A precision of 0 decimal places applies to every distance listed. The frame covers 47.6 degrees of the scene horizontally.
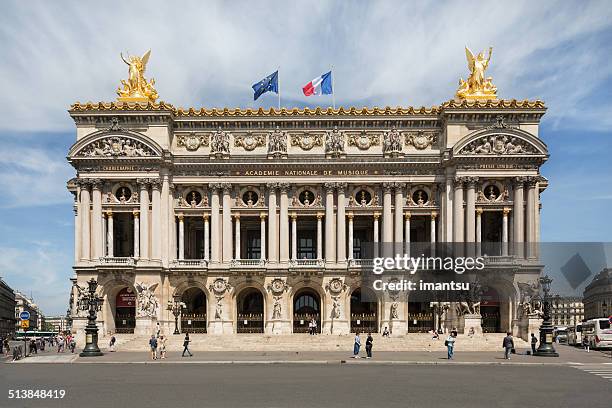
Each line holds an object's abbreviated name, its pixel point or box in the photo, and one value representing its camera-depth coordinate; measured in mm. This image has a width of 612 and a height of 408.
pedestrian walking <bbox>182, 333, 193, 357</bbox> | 52906
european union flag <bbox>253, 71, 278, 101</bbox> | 72438
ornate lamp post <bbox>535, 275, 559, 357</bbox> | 52938
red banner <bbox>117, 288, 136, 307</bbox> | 72062
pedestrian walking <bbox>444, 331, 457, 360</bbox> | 49438
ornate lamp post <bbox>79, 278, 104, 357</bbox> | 53844
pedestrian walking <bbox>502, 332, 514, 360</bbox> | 49981
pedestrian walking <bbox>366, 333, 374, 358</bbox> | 50438
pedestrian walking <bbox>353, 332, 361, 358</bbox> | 49750
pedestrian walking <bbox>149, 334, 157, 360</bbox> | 50412
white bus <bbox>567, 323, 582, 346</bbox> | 79862
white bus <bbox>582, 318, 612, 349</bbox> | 66519
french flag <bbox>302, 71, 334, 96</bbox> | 72312
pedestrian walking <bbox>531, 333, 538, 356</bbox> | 55088
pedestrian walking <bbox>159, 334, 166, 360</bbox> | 50375
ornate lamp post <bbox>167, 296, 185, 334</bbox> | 71438
